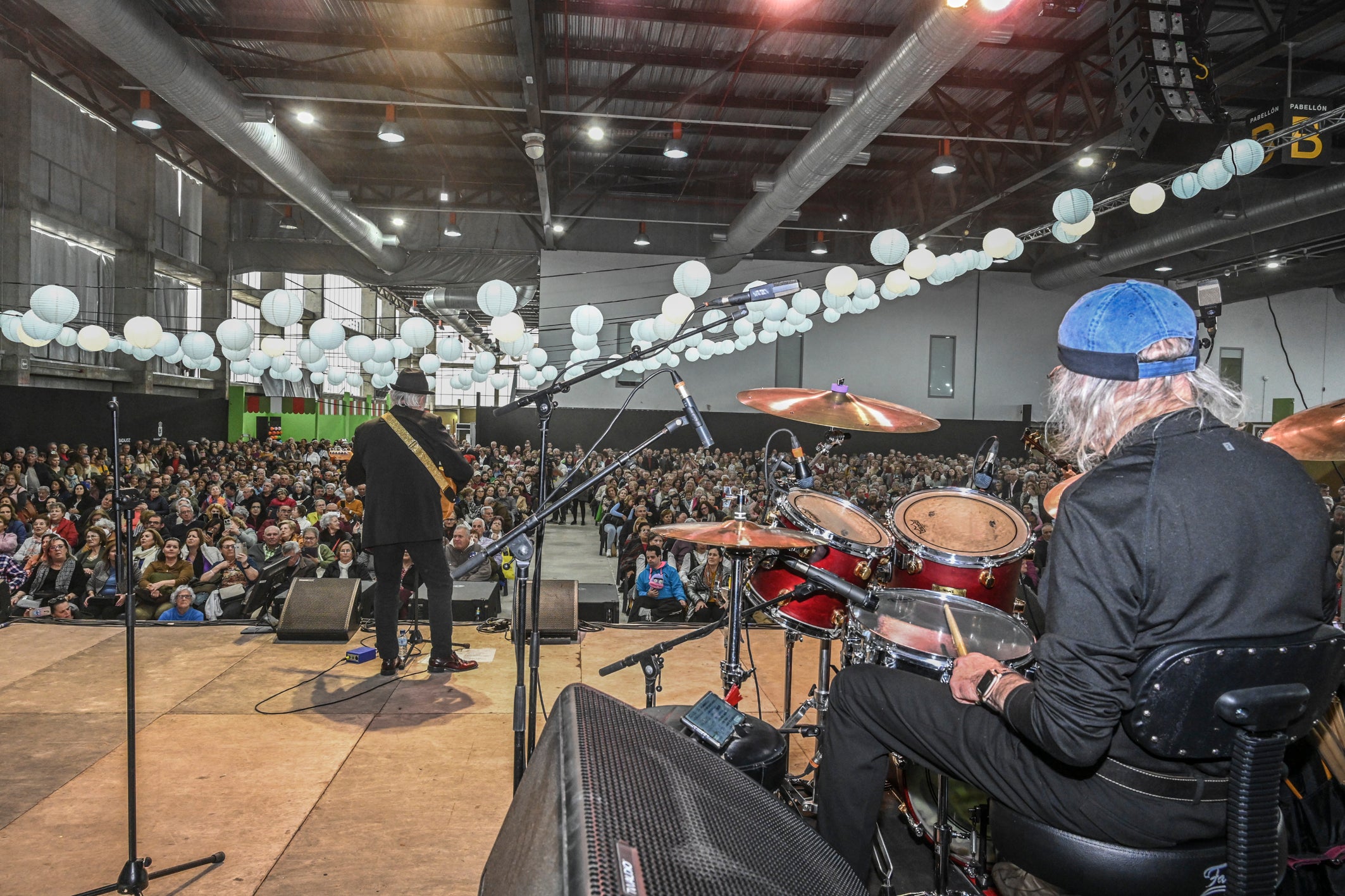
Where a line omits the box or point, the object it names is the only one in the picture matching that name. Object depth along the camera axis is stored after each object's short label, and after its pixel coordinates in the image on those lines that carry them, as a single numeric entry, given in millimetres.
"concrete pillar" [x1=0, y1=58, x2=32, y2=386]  11922
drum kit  2115
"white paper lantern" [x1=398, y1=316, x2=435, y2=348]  9477
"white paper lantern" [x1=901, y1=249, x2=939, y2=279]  7129
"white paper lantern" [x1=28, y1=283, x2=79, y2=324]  8008
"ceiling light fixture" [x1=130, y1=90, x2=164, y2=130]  9156
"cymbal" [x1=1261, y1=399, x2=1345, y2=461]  2824
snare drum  2031
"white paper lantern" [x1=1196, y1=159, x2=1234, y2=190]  5742
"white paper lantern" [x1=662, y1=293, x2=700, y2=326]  8164
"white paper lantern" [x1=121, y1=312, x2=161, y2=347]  8570
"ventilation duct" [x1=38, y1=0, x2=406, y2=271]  6242
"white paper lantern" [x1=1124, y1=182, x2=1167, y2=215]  6457
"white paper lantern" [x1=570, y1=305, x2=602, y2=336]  8594
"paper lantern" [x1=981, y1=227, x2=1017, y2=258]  7320
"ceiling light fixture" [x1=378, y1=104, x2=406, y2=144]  9242
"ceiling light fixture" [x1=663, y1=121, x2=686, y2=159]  9977
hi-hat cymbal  2361
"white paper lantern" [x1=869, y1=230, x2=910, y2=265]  7680
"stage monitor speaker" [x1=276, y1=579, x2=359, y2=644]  4172
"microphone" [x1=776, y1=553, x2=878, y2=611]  2006
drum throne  1124
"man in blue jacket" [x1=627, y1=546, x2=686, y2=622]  6758
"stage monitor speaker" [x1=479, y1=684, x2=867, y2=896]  776
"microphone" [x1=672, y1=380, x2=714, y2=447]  2158
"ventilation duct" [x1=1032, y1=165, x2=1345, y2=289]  9719
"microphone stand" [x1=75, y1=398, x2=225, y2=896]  1917
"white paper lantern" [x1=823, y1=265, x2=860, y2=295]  7613
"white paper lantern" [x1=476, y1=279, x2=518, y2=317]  8008
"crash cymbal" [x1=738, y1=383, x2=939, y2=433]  3141
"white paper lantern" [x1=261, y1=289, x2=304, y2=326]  8586
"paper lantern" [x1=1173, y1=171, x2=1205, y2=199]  6145
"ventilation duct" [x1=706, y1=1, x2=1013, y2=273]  5645
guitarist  3615
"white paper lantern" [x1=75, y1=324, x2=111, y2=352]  9492
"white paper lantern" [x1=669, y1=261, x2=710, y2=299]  7586
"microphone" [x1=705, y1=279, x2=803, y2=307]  2232
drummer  1150
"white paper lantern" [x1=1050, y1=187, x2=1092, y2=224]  6492
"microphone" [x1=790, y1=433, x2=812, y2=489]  3229
